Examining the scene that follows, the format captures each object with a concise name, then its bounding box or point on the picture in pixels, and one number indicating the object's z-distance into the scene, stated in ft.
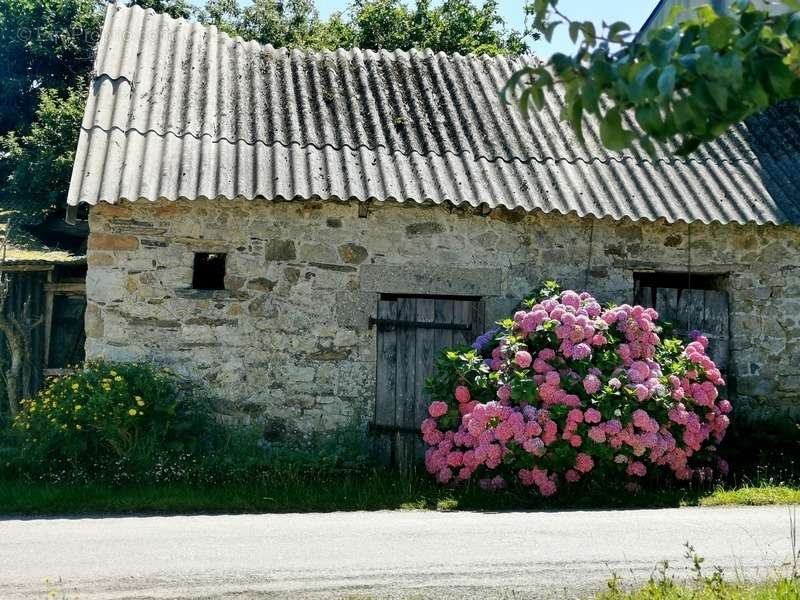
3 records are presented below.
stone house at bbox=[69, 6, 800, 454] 28.12
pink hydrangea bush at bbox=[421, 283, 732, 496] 24.98
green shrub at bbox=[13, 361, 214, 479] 25.50
